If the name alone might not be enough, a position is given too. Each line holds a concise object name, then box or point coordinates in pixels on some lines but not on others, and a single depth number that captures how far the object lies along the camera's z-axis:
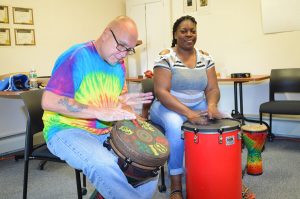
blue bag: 2.76
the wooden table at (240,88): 3.42
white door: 4.53
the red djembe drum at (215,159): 1.86
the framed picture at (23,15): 3.53
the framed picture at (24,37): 3.56
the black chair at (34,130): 1.87
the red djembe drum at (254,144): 2.55
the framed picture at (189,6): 4.30
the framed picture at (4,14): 3.40
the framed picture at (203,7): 4.19
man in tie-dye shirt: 1.39
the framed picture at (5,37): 3.41
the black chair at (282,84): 3.37
